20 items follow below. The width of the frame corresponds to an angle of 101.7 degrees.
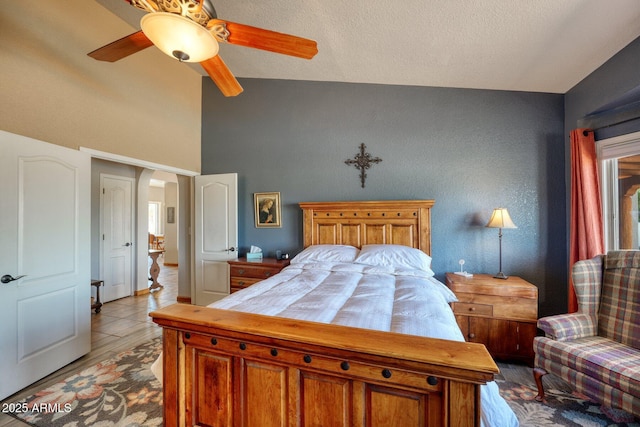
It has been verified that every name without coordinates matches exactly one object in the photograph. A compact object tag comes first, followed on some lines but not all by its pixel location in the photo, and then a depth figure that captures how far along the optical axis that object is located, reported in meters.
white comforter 1.24
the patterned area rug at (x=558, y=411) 1.71
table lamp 2.63
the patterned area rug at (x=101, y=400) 1.75
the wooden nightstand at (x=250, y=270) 3.23
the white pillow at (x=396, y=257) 2.64
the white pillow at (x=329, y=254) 2.92
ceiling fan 1.29
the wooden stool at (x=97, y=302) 3.66
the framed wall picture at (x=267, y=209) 3.72
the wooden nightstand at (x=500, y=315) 2.37
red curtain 2.46
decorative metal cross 3.35
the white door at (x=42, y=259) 1.95
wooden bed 0.88
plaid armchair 1.50
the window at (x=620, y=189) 2.42
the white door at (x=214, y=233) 3.76
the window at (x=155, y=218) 9.57
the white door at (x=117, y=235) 4.25
